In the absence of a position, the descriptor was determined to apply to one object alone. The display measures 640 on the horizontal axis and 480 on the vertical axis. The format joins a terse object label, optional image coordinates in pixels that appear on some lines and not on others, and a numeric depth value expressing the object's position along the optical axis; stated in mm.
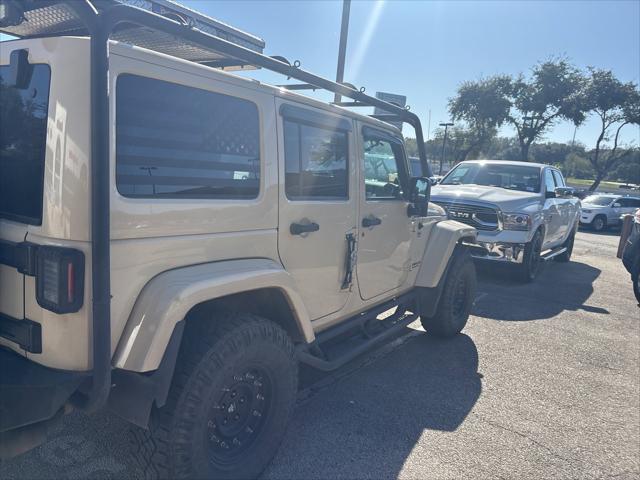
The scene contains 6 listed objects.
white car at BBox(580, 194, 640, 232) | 18016
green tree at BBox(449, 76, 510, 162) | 29094
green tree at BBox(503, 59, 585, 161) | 27109
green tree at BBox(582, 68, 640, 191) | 26172
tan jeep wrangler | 1824
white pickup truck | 7270
